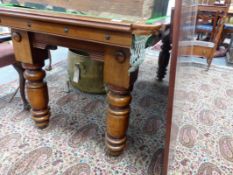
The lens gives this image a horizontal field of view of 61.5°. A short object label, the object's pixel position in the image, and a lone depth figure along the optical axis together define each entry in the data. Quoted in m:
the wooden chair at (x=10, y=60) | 1.37
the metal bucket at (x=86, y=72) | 1.75
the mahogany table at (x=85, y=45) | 0.80
